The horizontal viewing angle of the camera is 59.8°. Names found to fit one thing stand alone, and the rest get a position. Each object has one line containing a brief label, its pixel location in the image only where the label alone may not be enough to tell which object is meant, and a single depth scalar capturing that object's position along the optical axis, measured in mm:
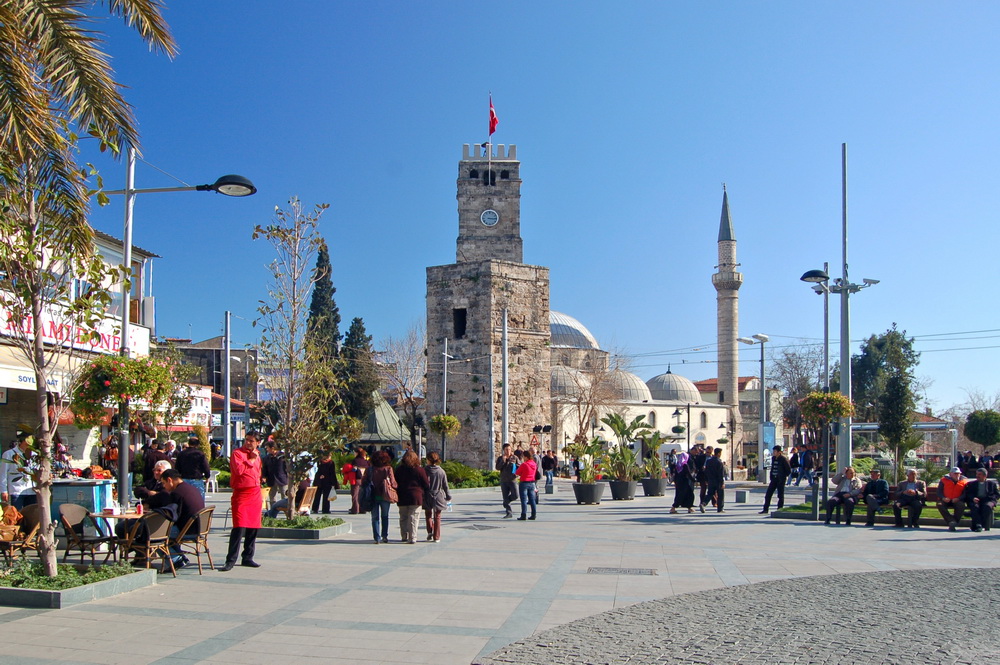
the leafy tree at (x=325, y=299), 49750
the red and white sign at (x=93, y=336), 8812
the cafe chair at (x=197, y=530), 9945
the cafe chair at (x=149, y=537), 9461
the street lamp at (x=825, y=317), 17875
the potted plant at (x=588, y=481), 21953
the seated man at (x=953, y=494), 16375
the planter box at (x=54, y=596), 7855
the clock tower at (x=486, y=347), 39250
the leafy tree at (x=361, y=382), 50281
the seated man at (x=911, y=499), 16594
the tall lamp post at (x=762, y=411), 32362
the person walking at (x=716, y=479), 19766
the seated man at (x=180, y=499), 9992
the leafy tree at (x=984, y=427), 32688
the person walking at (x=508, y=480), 17891
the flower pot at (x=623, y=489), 23500
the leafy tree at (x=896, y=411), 33656
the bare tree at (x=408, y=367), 51219
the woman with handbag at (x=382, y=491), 13438
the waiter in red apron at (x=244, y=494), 10320
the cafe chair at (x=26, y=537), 9555
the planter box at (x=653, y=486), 24453
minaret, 70000
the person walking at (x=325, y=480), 18188
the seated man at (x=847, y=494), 17328
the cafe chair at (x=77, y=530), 9570
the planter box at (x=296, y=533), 13648
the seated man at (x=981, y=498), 16109
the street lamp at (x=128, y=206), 11336
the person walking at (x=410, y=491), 13367
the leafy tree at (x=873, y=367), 57862
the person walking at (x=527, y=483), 17344
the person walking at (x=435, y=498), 13711
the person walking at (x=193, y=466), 13812
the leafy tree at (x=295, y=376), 14109
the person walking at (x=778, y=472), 19297
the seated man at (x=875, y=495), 17078
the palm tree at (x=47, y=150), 8570
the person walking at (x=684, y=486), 19422
